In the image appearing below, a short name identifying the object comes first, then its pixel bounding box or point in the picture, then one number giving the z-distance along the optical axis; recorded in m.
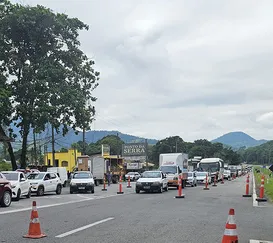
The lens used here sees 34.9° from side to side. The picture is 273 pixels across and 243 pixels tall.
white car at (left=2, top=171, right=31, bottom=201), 20.95
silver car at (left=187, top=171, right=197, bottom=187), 41.03
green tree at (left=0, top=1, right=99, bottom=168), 34.97
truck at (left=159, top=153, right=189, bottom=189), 33.66
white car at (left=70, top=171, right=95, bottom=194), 29.06
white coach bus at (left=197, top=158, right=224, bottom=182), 53.38
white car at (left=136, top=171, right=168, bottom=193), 27.72
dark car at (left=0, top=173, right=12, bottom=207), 16.86
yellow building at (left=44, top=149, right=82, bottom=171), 78.81
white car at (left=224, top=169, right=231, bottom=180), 67.03
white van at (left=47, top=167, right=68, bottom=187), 37.69
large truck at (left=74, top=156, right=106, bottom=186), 48.59
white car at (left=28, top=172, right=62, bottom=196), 25.97
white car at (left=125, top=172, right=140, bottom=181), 67.94
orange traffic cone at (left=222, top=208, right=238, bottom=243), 6.94
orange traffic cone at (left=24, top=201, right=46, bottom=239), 9.30
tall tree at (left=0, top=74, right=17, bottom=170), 31.86
